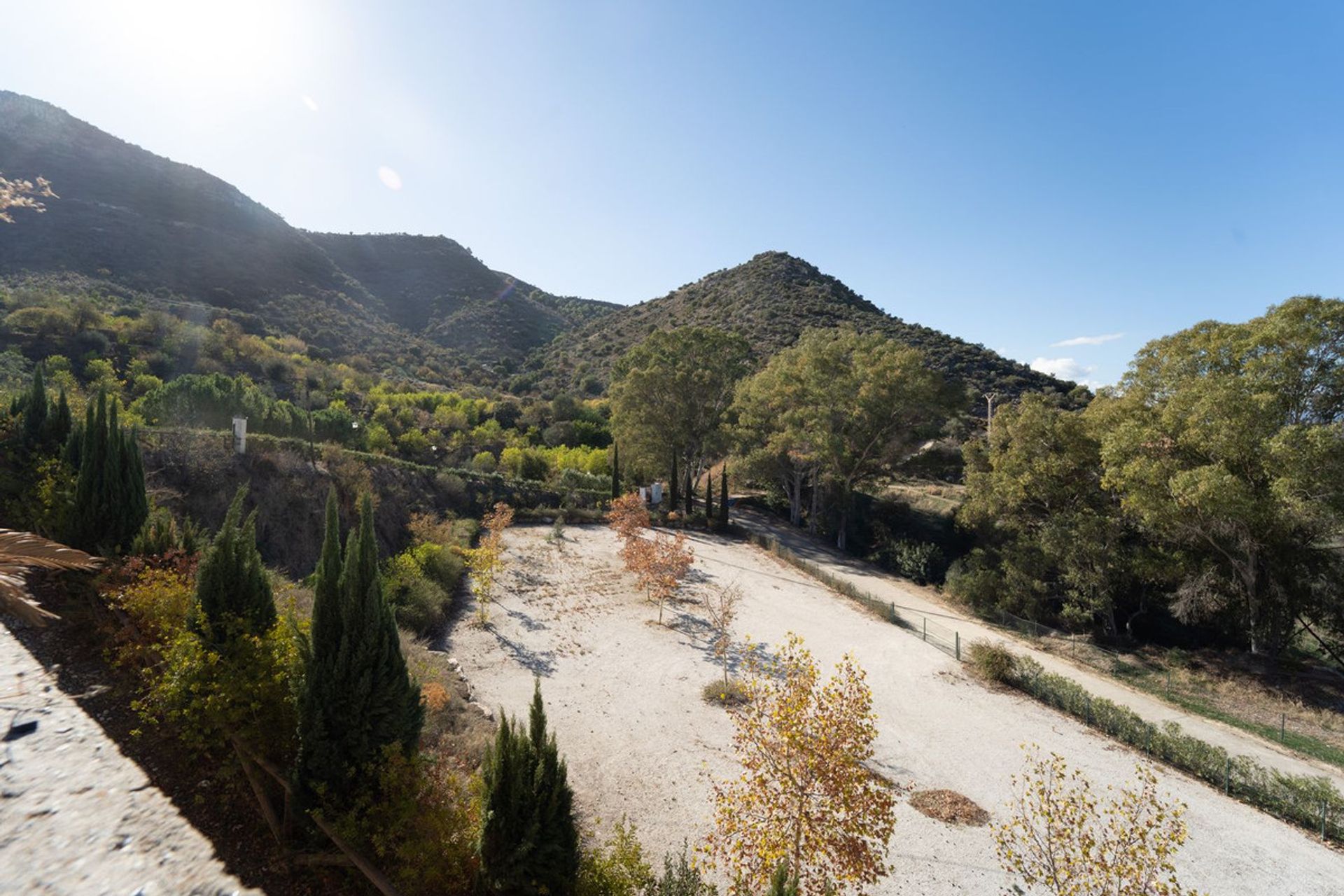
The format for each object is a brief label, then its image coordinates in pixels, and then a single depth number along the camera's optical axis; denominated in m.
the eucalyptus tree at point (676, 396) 35.53
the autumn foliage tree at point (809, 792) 5.80
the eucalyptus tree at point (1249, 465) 13.95
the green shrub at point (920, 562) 27.08
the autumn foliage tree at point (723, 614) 15.37
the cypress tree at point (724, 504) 33.56
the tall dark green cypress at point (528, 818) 5.89
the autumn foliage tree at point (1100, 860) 5.02
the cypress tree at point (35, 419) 13.23
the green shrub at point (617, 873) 6.02
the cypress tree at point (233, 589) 7.14
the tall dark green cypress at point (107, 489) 10.33
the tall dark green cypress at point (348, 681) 6.33
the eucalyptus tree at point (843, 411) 30.84
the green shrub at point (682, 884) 6.29
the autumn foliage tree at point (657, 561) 19.34
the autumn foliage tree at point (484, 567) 17.45
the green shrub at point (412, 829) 5.79
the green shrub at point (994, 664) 15.25
